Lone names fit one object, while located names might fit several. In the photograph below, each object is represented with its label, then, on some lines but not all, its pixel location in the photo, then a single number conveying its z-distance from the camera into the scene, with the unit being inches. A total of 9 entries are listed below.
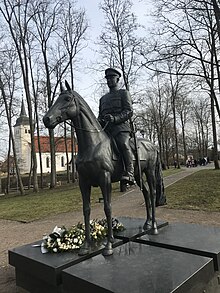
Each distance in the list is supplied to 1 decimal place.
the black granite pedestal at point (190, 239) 170.4
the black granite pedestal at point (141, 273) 128.1
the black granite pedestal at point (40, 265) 155.9
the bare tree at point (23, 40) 816.3
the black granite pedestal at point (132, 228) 205.4
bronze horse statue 171.3
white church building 2878.9
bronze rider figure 194.9
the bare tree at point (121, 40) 746.8
